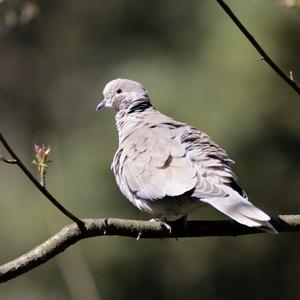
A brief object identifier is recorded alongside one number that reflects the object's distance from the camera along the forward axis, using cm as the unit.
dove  703
